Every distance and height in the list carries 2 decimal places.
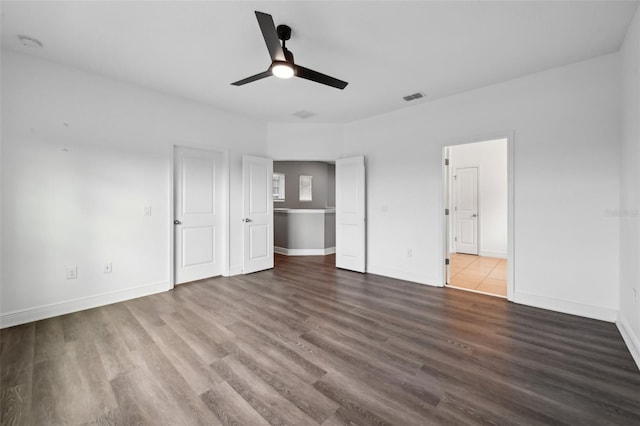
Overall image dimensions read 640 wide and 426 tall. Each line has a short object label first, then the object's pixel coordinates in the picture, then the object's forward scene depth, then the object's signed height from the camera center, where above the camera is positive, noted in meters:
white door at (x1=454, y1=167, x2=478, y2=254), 6.17 +0.09
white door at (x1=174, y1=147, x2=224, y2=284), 3.96 -0.02
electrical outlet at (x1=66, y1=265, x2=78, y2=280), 2.99 -0.68
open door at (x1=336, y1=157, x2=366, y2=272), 4.71 -0.03
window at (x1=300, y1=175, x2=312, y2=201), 7.74 +0.69
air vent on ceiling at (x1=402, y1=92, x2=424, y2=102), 3.72 +1.67
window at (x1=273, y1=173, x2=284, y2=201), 7.64 +0.73
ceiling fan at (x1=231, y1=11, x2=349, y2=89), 1.90 +1.25
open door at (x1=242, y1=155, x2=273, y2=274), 4.61 -0.01
